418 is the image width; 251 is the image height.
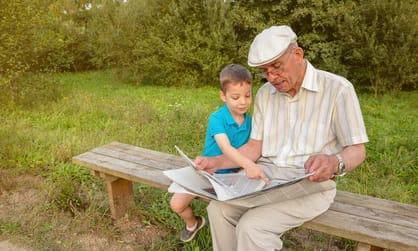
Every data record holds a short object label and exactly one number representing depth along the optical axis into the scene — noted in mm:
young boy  2443
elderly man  2129
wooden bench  2082
